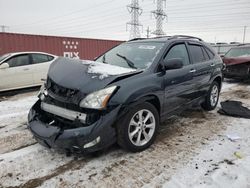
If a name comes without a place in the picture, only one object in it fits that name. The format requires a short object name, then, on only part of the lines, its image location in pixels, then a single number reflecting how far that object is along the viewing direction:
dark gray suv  2.69
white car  7.28
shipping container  11.20
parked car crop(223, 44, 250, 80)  8.99
